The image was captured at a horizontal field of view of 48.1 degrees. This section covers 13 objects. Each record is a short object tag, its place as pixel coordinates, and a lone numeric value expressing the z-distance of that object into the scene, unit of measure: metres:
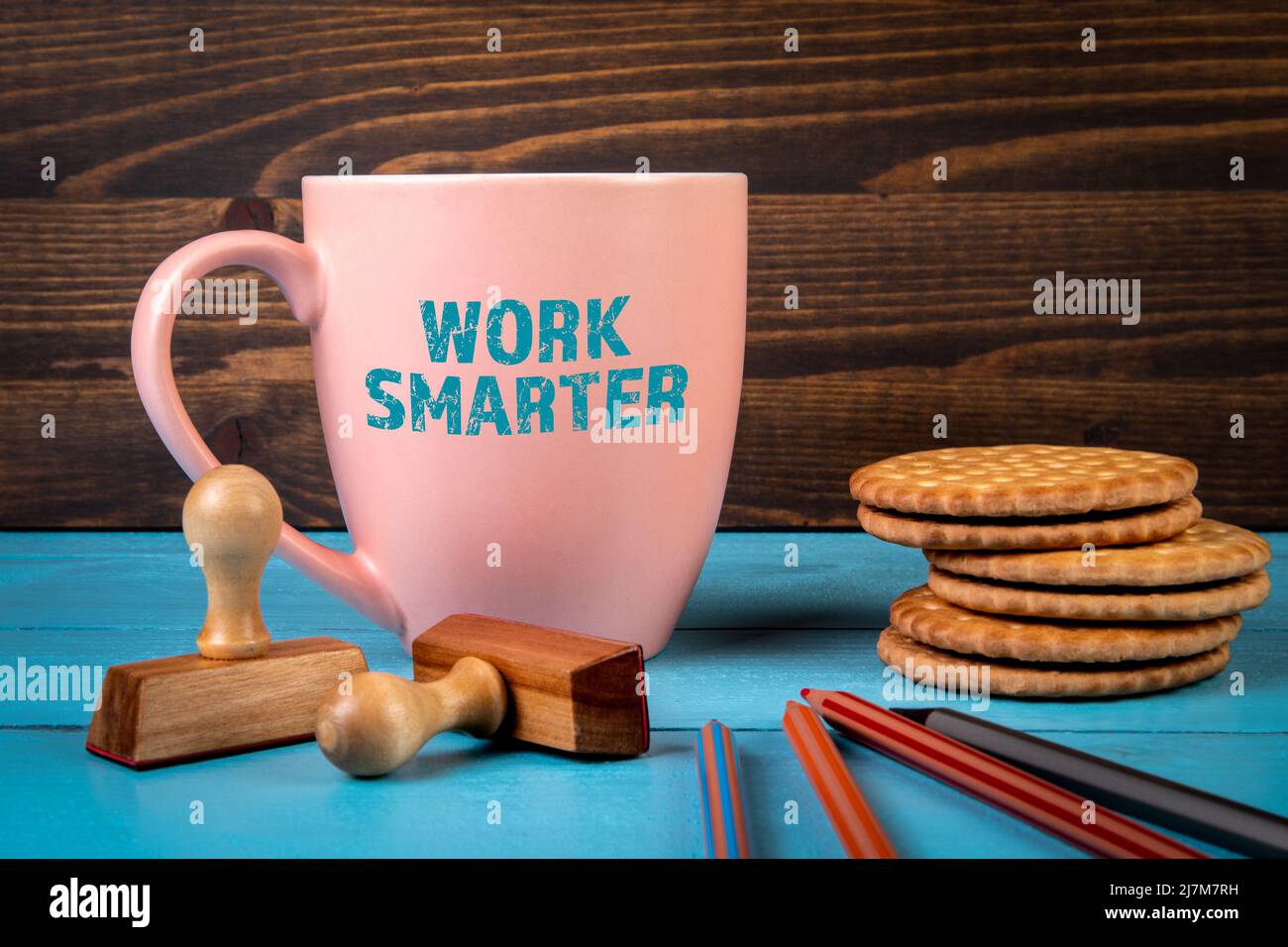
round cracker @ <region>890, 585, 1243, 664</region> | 0.60
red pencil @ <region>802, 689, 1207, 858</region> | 0.43
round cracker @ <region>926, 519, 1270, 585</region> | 0.60
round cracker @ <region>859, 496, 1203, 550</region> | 0.61
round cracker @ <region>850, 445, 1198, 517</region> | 0.61
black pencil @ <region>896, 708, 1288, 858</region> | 0.44
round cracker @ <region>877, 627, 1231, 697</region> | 0.61
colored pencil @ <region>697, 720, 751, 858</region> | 0.45
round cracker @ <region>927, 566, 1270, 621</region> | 0.60
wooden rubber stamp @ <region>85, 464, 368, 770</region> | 0.53
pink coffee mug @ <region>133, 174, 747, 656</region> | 0.62
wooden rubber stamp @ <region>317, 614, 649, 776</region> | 0.51
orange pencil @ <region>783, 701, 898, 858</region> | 0.44
